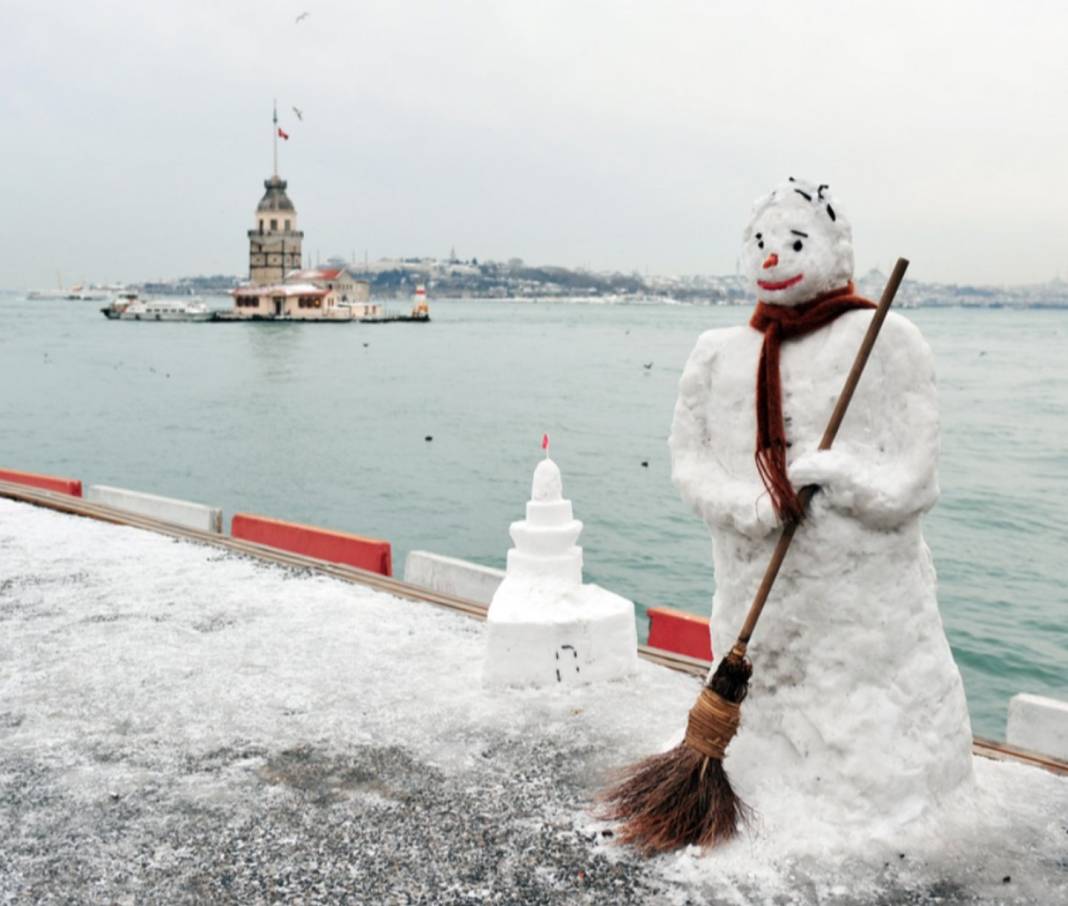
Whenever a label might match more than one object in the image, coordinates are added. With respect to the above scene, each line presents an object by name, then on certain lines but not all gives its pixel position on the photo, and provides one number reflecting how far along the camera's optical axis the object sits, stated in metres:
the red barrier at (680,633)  7.38
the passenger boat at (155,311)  110.25
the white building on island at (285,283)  105.38
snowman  4.56
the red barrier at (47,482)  12.66
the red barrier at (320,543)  9.49
